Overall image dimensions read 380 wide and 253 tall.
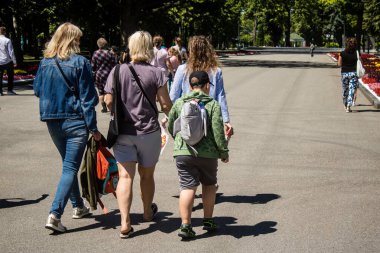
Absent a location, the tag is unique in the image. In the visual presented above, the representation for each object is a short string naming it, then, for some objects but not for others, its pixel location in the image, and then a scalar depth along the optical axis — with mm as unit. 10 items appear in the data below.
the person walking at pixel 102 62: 13336
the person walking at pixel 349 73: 15086
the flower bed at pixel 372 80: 18169
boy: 5445
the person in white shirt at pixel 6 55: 17719
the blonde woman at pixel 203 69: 6355
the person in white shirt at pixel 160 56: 16125
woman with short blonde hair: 5590
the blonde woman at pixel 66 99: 5590
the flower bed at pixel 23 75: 24703
